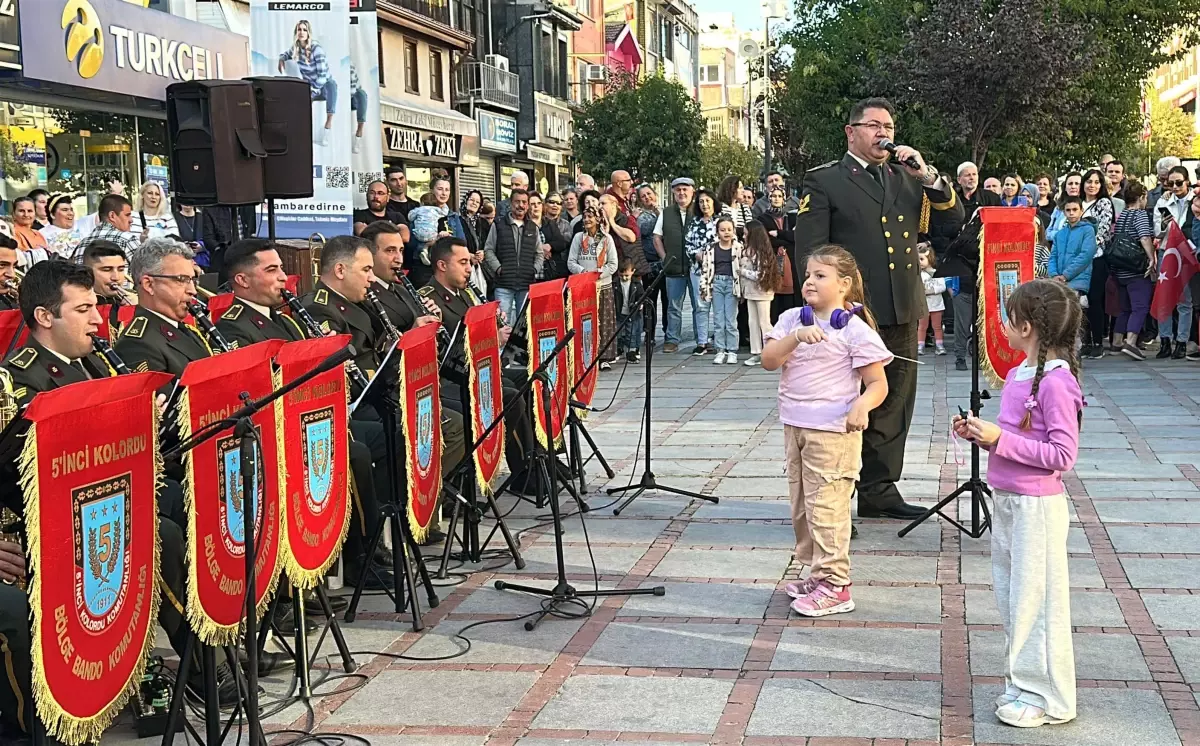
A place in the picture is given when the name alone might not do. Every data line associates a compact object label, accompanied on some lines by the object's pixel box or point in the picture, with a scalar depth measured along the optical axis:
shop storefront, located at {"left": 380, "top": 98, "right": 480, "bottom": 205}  32.50
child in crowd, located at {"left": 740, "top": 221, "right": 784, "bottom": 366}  14.59
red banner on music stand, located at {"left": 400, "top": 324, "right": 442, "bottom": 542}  5.61
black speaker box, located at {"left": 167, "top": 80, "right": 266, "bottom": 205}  10.33
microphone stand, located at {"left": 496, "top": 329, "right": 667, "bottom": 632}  5.81
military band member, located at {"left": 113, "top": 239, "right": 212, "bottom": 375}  6.25
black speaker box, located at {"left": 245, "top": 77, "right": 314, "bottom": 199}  10.70
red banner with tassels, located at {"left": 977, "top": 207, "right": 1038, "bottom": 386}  7.65
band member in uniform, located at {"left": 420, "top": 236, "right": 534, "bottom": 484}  8.17
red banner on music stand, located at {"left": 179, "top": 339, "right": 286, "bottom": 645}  4.01
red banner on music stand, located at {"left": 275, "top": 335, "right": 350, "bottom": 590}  4.60
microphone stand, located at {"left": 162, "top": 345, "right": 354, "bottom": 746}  3.79
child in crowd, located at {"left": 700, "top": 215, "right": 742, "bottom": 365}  15.20
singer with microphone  7.39
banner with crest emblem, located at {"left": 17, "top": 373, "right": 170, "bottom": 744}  3.33
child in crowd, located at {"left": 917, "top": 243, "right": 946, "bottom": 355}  14.74
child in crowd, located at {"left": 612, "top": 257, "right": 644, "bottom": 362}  15.38
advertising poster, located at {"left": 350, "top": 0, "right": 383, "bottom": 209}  13.20
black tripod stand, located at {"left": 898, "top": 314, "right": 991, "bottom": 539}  7.00
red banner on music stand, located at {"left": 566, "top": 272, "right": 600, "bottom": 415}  8.12
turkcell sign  13.87
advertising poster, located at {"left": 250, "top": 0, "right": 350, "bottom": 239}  12.77
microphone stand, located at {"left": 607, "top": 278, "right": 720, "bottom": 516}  7.94
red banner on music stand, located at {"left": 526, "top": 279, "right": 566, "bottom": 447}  7.31
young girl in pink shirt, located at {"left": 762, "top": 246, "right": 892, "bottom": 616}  5.81
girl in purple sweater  4.44
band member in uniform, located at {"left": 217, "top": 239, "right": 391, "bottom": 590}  6.80
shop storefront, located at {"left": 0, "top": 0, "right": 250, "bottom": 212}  14.01
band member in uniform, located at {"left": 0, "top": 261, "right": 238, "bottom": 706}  5.10
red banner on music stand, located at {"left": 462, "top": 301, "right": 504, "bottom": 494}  6.46
